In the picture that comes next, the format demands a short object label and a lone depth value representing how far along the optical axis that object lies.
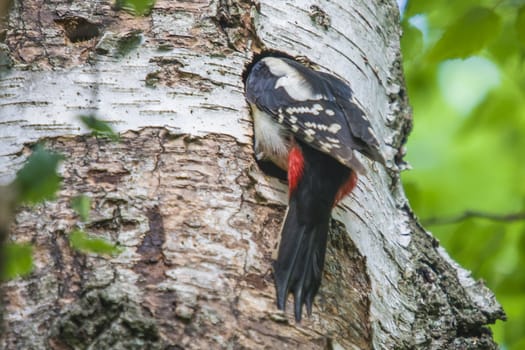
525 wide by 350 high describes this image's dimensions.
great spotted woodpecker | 5.89
